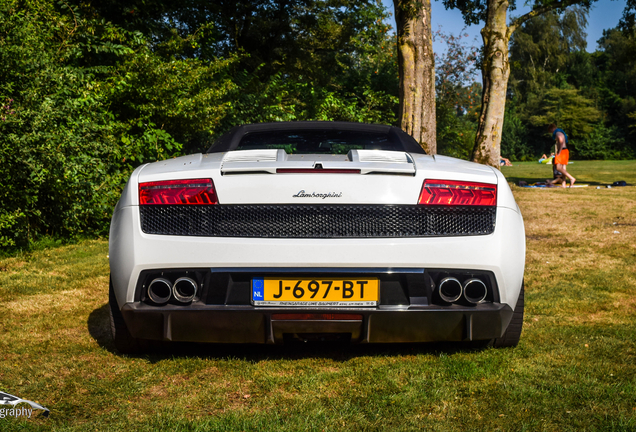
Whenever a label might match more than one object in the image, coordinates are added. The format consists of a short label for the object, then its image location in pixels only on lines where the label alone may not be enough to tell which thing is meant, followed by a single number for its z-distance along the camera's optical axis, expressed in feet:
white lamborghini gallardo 9.18
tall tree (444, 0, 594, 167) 45.24
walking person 56.59
